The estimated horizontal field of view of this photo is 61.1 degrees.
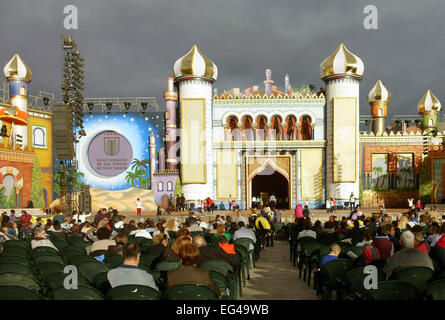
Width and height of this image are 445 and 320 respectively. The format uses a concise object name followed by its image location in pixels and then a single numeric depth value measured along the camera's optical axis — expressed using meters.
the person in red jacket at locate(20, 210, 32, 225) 15.77
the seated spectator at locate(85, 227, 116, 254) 7.63
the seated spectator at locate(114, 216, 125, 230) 12.30
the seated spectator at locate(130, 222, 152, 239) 9.66
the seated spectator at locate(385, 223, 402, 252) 8.00
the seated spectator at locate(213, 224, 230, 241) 8.59
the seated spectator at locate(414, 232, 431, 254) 7.02
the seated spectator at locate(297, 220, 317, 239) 10.21
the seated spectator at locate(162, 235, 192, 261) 6.77
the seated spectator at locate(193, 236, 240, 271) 7.04
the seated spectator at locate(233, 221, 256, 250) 10.37
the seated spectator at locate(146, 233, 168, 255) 7.54
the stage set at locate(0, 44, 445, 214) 31.22
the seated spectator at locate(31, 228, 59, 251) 8.05
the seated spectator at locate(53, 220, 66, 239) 10.49
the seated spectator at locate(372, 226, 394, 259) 7.11
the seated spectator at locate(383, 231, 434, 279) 5.78
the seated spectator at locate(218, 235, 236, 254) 7.71
